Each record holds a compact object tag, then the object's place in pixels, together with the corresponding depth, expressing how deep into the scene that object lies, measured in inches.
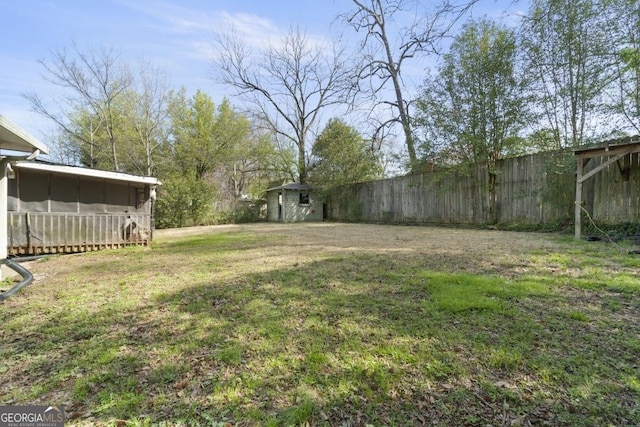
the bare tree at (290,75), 807.1
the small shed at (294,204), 740.6
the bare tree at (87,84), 628.1
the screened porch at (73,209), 252.4
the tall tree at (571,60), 296.0
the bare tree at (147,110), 691.4
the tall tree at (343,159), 669.9
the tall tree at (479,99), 364.8
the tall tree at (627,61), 272.1
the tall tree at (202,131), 774.5
